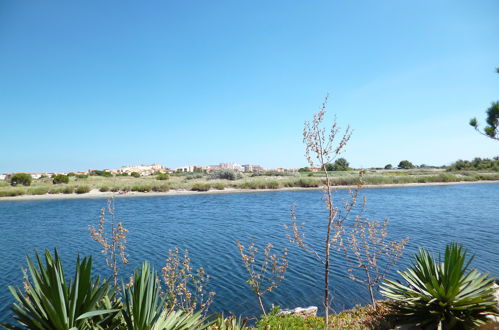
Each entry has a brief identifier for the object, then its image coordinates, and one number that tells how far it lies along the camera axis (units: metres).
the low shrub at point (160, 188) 36.69
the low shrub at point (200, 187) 37.44
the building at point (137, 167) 119.97
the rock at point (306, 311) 5.32
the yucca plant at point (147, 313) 2.90
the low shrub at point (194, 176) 50.47
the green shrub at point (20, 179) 41.66
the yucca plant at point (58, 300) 2.69
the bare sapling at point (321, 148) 4.54
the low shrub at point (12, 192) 33.26
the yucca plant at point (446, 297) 3.75
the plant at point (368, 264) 8.47
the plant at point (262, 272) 7.81
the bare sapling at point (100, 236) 4.38
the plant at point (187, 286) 4.59
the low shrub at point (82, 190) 34.56
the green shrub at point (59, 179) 43.50
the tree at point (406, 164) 86.38
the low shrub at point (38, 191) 33.94
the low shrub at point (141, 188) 36.19
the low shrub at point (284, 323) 3.69
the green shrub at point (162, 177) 48.67
